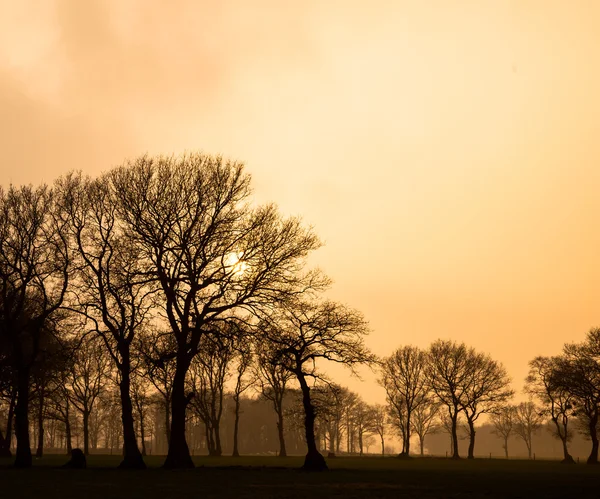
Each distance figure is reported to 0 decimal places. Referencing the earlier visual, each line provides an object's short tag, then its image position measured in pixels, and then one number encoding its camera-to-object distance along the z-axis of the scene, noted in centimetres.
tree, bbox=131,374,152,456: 7986
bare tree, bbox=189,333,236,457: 8600
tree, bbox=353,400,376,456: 14912
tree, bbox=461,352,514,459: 9638
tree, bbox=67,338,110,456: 8219
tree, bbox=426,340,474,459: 9656
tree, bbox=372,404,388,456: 15188
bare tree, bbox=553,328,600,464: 8044
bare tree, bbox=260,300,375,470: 4336
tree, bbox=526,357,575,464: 9049
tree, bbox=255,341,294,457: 8545
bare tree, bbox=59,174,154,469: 4150
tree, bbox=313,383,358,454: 15150
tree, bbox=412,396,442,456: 13766
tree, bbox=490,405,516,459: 15062
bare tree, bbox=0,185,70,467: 4300
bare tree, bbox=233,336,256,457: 8672
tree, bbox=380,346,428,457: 10112
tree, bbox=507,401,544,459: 14948
